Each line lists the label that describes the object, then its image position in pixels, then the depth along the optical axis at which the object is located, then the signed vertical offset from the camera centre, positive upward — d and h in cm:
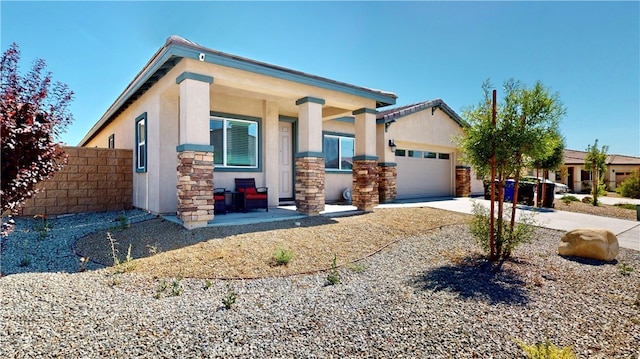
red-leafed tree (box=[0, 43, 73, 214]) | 328 +58
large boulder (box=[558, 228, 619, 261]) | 540 -120
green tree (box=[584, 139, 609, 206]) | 1361 +90
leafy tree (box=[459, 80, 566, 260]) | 467 +67
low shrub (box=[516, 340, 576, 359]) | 223 -130
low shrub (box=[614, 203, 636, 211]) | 1281 -120
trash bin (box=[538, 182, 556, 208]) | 1223 -71
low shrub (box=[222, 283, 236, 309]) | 321 -130
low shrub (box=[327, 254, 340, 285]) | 405 -132
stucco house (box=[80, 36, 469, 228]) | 630 +139
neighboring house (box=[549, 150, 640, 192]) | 2680 +45
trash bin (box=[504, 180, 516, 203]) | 1287 -58
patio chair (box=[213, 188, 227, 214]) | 775 -61
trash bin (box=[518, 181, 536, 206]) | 1248 -58
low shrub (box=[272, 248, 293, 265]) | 476 -123
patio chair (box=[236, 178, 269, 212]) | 818 -47
